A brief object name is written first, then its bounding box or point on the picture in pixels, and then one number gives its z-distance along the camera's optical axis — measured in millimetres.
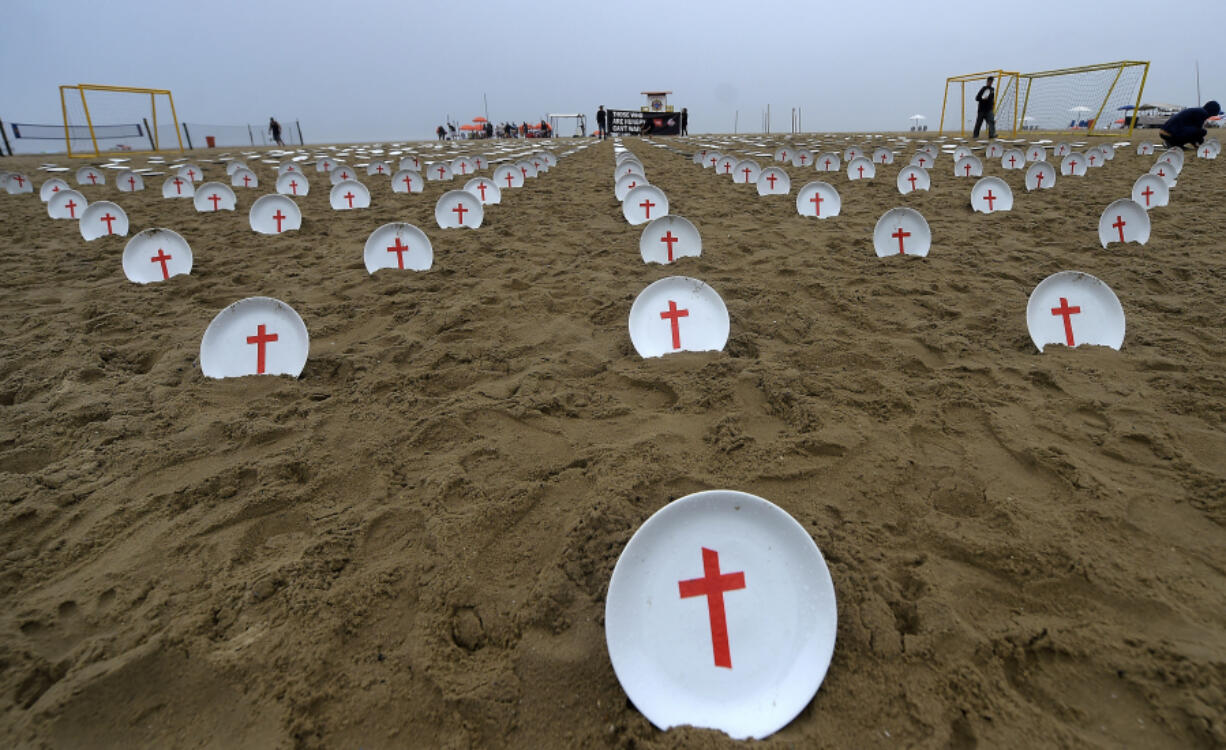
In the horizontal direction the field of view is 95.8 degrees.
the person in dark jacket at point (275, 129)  30489
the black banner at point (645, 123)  36531
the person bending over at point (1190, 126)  13680
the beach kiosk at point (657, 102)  38094
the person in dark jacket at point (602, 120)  32375
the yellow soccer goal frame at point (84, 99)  18312
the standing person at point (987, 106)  17672
